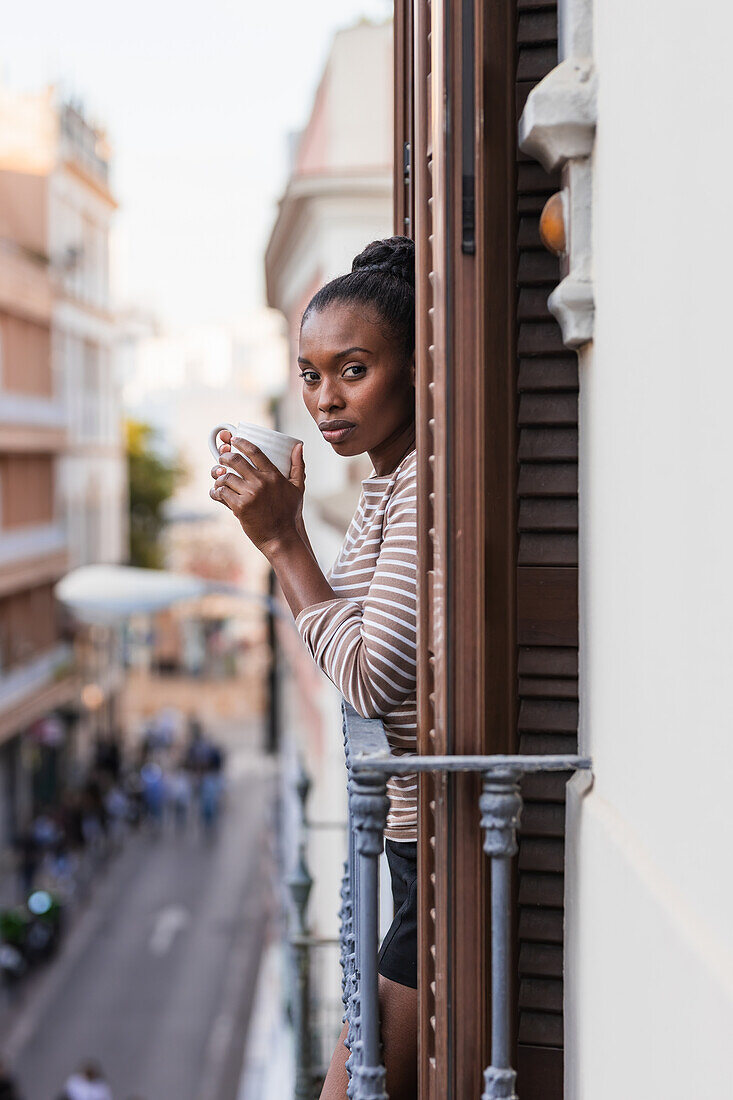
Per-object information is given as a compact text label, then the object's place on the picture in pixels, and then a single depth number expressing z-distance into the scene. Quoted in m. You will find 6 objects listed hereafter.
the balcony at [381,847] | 2.27
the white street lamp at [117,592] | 11.01
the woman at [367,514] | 2.60
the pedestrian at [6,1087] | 12.48
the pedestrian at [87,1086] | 12.53
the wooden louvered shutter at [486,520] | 2.43
